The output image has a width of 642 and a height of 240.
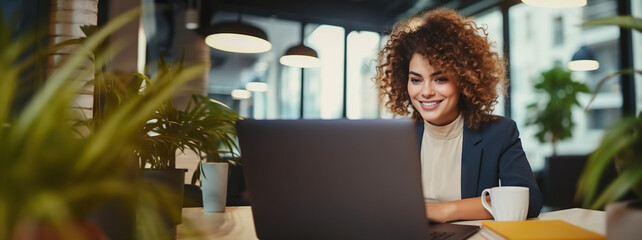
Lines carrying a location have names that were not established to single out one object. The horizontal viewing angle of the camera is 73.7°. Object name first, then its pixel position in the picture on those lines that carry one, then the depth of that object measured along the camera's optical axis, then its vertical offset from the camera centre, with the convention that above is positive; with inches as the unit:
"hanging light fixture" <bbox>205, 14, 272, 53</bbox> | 121.9 +30.6
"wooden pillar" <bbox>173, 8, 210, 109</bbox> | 259.0 +59.7
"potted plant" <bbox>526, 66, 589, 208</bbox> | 186.7 +16.0
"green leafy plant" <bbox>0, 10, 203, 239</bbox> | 12.8 -0.8
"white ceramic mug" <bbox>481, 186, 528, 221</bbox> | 41.3 -5.8
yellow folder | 30.0 -6.6
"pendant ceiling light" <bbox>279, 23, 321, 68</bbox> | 163.3 +32.9
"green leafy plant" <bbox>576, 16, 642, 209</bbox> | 18.0 -0.8
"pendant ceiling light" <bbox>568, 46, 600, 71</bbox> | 163.2 +31.6
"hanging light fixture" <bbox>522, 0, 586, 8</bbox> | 86.0 +28.4
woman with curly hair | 61.3 +4.9
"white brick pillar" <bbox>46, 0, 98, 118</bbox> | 54.7 +15.3
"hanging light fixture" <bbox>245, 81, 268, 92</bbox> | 308.2 +39.3
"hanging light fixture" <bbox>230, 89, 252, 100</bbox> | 362.0 +39.6
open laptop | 25.8 -2.2
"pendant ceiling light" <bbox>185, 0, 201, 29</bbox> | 194.7 +55.8
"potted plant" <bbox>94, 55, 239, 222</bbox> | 35.9 +1.0
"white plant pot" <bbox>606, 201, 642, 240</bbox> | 20.1 -3.7
